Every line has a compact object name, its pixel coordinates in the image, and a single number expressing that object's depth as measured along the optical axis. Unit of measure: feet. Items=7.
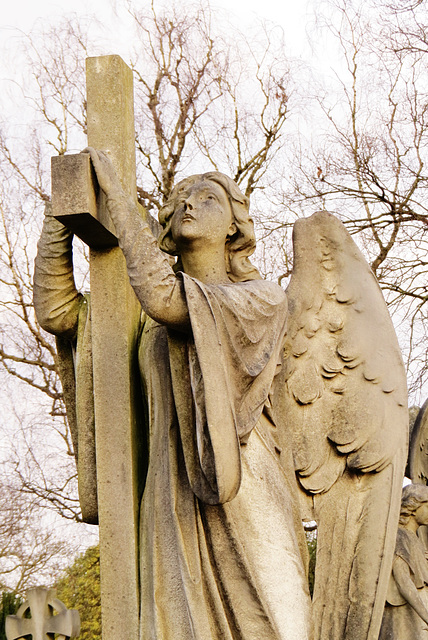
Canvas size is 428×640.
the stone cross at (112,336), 21.39
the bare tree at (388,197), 62.52
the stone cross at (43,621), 31.24
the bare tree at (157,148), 73.04
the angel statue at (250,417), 20.63
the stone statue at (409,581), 44.65
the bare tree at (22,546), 75.46
